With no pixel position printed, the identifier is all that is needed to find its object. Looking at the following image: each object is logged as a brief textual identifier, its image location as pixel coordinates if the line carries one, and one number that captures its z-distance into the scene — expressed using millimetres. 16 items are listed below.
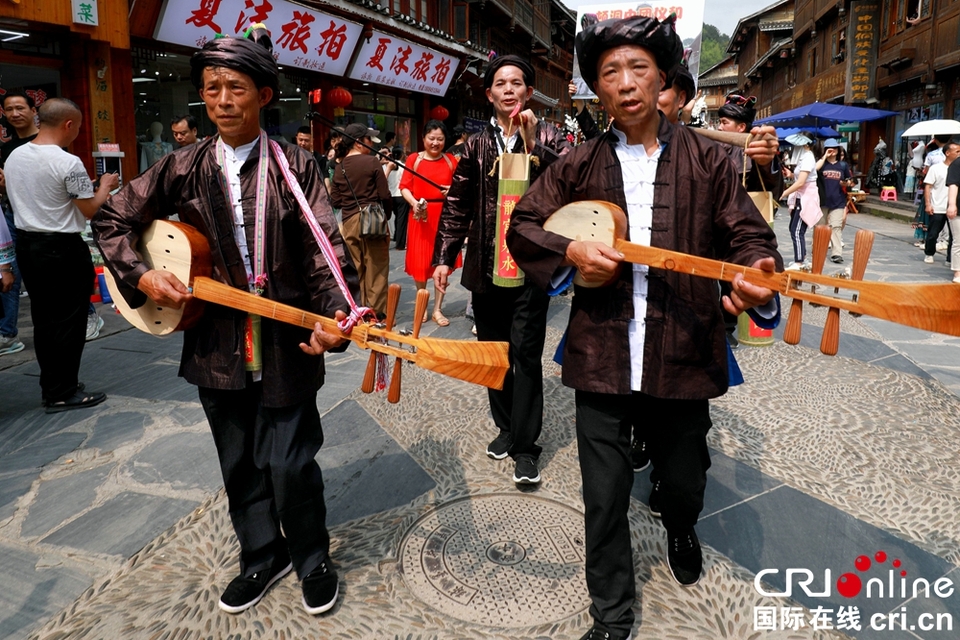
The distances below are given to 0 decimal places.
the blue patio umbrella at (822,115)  20062
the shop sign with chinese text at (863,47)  25453
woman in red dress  6781
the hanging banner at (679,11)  6715
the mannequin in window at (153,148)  9531
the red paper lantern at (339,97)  13031
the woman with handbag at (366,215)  6516
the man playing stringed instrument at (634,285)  2271
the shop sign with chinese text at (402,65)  13766
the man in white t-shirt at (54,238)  4488
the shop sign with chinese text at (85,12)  7570
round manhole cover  2605
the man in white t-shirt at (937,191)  10242
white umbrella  15300
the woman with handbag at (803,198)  9875
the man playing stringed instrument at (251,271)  2393
